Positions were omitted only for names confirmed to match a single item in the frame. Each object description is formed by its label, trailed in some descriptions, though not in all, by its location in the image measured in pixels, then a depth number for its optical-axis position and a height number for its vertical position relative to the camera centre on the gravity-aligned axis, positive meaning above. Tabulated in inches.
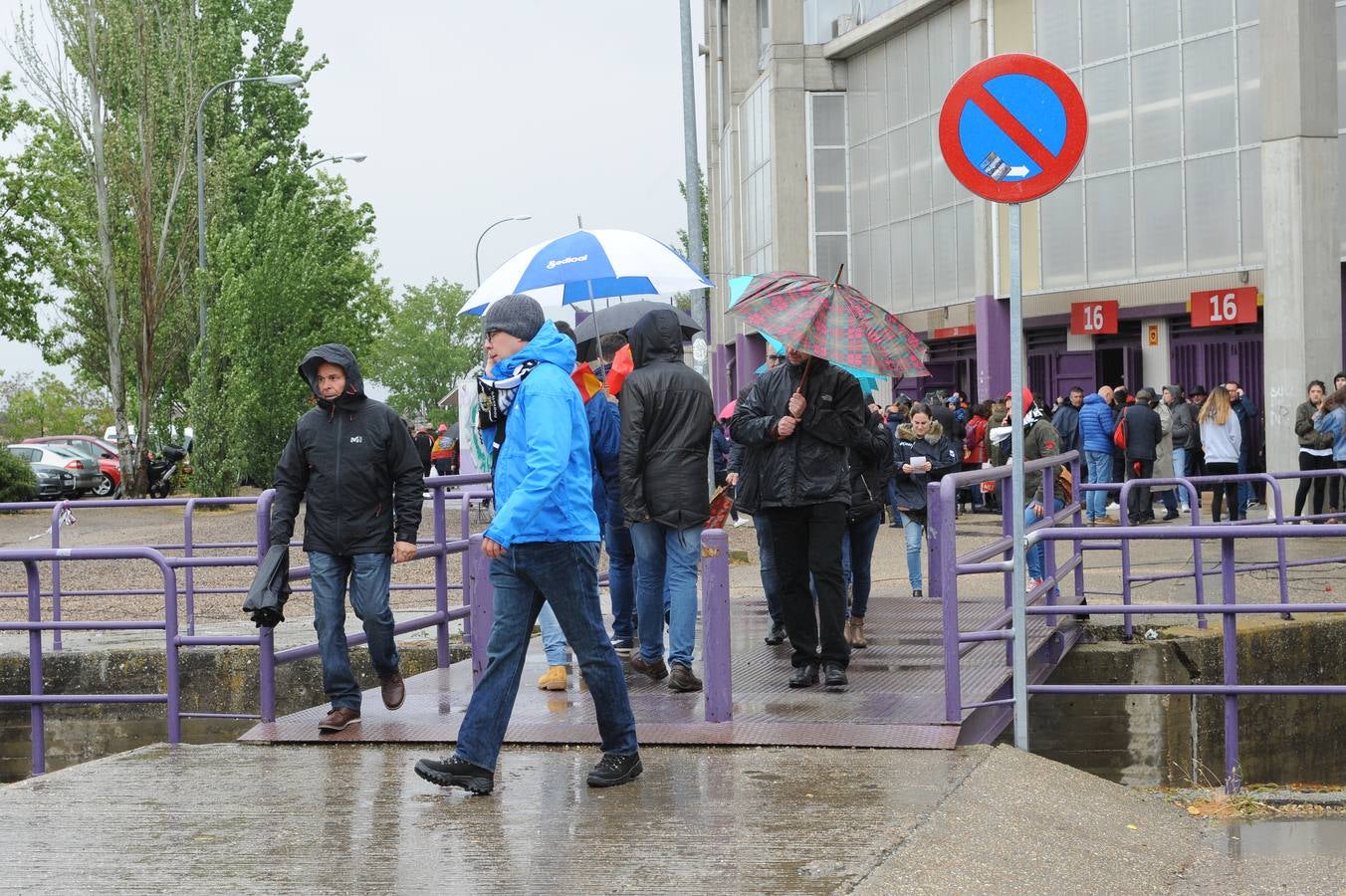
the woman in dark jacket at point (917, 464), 499.5 -3.1
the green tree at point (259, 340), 1230.9 +97.7
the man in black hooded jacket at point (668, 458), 314.7 +0.2
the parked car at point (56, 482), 1418.6 -9.0
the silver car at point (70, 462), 1448.1 +8.2
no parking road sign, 267.0 +53.6
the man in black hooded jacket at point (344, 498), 299.3 -6.0
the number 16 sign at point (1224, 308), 1019.3 +89.8
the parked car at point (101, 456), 1486.2 +13.5
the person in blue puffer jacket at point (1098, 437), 826.2 +7.1
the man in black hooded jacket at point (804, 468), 308.7 -2.0
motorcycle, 1309.1 -0.8
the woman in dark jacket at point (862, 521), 364.8 -14.8
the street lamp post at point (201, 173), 1264.8 +235.6
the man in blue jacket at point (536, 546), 242.2 -12.6
